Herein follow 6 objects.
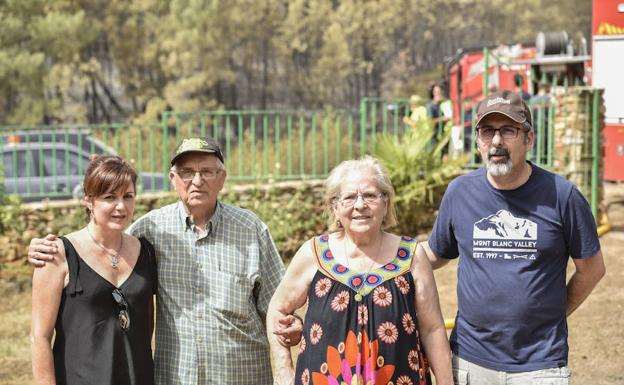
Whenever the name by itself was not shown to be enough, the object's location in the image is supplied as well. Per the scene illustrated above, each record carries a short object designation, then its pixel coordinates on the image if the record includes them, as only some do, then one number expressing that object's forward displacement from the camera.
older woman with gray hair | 2.96
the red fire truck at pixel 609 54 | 11.74
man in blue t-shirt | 3.19
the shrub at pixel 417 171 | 10.26
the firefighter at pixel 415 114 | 10.60
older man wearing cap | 3.38
